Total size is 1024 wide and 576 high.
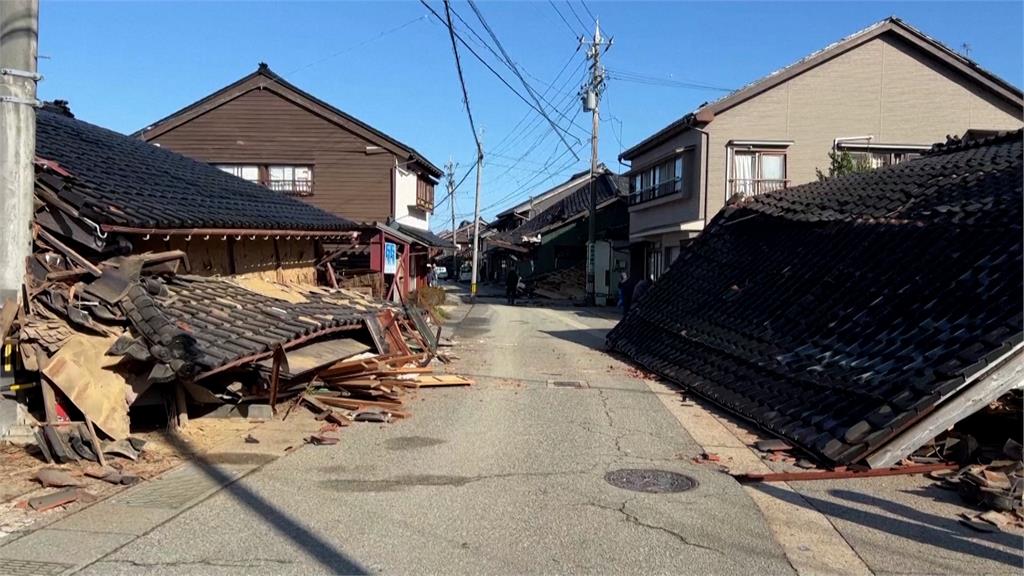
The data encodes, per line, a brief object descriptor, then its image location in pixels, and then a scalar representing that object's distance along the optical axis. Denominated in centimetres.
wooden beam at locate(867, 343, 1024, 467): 682
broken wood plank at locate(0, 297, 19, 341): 700
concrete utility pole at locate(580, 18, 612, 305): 3362
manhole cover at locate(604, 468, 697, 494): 660
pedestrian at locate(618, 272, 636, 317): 2652
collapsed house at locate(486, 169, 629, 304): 3712
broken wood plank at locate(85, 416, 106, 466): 677
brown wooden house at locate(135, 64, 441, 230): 2892
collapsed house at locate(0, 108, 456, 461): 727
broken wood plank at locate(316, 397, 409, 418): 1017
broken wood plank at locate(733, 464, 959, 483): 682
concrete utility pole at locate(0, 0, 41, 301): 694
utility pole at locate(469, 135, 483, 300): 3866
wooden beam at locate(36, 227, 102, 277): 788
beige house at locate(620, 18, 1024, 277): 2480
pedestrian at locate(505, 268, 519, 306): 3644
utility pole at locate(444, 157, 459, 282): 5957
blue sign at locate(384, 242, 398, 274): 2272
